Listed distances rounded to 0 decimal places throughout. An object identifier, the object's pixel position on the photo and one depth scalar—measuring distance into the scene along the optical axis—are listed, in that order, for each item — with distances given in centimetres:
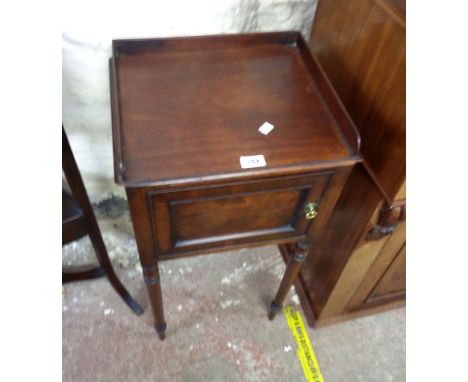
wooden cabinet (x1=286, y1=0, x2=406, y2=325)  69
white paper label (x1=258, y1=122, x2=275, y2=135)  71
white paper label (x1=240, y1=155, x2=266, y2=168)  64
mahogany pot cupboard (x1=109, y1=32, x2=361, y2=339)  65
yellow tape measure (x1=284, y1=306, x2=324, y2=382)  117
